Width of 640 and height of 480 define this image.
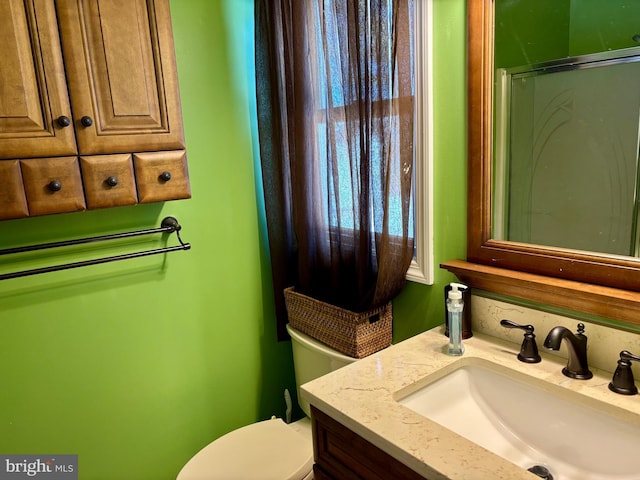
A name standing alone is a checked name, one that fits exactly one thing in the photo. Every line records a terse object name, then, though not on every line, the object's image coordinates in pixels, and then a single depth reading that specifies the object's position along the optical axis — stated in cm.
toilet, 138
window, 121
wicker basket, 137
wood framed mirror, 96
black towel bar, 127
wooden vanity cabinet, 86
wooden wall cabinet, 109
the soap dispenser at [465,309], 118
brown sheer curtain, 119
